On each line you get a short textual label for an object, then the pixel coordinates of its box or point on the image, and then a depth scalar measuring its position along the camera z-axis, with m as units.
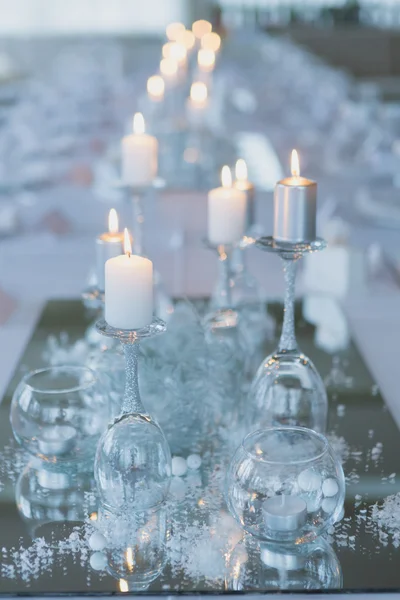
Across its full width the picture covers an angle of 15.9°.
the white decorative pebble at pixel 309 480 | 1.28
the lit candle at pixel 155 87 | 3.30
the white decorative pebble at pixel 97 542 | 1.30
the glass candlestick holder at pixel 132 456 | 1.33
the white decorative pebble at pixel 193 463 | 1.46
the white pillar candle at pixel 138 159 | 1.84
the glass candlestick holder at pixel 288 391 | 1.51
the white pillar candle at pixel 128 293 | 1.31
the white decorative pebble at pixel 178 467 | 1.45
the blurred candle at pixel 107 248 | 1.59
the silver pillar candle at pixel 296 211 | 1.43
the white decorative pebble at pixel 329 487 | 1.28
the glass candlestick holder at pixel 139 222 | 1.83
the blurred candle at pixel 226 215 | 1.67
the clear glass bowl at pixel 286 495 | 1.28
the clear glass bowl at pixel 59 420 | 1.45
